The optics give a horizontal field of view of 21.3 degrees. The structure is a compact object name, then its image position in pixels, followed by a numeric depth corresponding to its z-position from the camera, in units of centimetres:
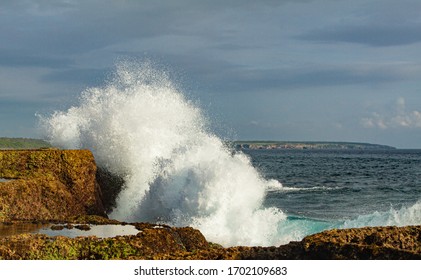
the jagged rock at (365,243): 1435
